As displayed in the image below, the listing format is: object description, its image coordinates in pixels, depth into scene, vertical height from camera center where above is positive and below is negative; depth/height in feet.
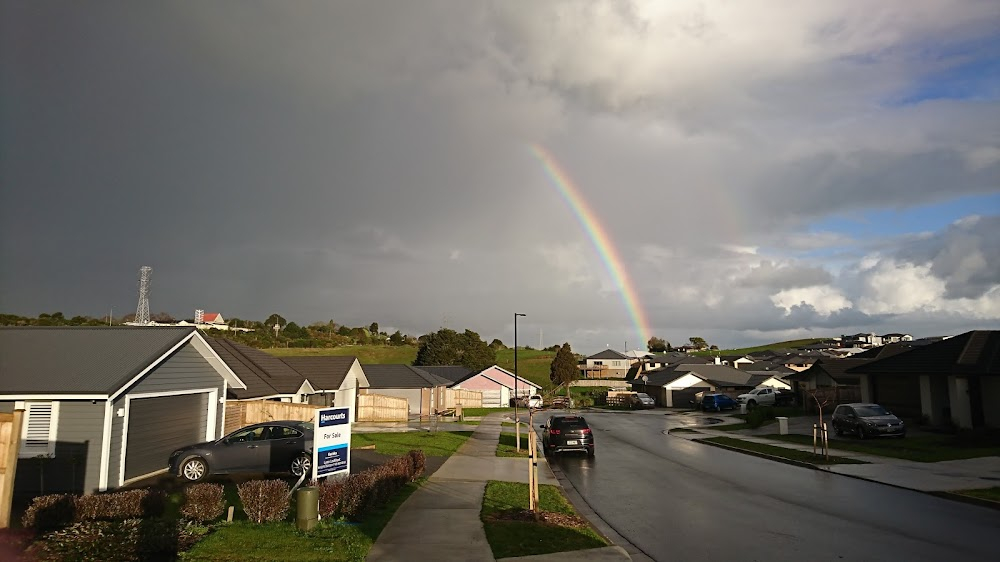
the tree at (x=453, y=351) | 351.67 +15.72
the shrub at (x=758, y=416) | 128.26 -7.97
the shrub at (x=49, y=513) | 36.65 -7.61
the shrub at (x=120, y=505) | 38.19 -7.49
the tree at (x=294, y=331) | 424.29 +33.86
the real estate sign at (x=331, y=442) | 45.11 -4.51
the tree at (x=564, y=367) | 320.50 +5.69
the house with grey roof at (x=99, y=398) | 52.54 -1.54
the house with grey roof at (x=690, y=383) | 238.89 -1.97
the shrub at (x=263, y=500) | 38.70 -7.26
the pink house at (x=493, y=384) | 252.42 -2.19
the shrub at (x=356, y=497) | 40.63 -7.50
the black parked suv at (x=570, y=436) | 86.02 -7.77
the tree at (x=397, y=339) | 464.65 +29.33
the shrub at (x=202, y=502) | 39.24 -7.46
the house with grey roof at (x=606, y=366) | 439.63 +8.49
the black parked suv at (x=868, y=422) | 92.48 -6.50
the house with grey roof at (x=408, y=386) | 182.50 -2.01
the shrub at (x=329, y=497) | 39.60 -7.28
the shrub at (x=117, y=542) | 31.19 -8.17
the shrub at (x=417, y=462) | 57.98 -7.57
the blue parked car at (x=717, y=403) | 198.70 -7.77
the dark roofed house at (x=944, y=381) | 96.43 -0.66
